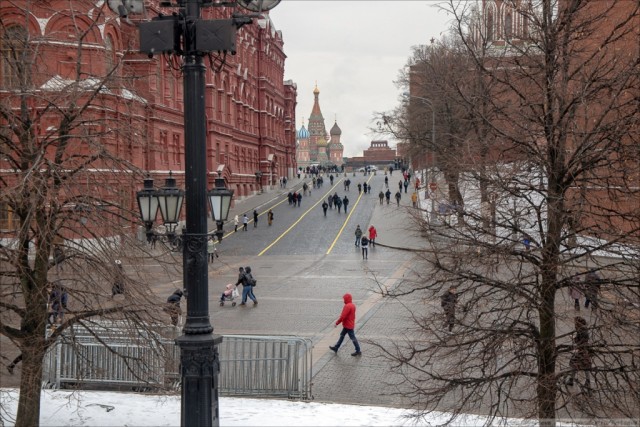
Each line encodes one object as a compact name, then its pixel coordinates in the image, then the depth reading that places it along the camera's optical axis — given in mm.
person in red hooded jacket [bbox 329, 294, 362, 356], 17266
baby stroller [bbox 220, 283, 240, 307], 25438
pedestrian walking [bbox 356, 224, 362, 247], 43375
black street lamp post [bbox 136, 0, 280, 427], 7359
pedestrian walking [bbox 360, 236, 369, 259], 38478
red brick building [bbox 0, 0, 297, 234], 10430
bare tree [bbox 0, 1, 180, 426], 9477
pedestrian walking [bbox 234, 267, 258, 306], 25094
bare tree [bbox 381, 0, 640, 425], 9383
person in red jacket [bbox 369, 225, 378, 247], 43875
